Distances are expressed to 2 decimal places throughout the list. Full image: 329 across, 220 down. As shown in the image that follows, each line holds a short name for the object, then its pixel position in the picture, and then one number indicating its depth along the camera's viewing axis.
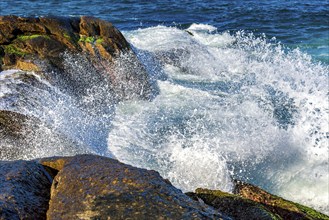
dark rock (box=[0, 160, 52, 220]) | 7.03
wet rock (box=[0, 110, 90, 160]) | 16.94
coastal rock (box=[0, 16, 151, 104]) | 23.56
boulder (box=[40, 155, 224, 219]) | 6.67
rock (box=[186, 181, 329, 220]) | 9.81
